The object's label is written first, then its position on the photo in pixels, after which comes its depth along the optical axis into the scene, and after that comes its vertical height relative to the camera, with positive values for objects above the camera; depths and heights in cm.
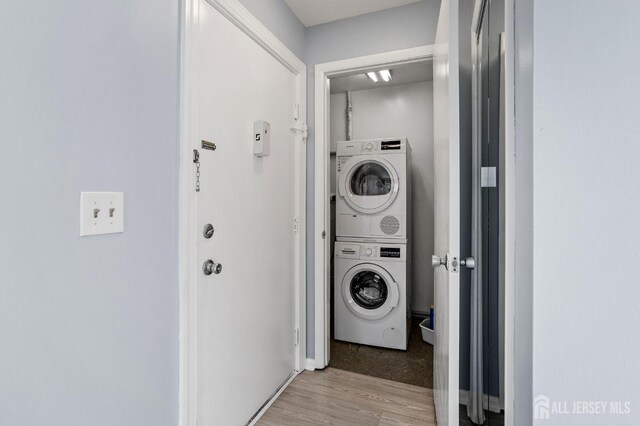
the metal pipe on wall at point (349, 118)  354 +107
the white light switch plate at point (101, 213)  88 +0
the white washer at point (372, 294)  262 -70
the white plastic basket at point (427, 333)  270 -104
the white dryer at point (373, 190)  266 +21
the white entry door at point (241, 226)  136 -7
